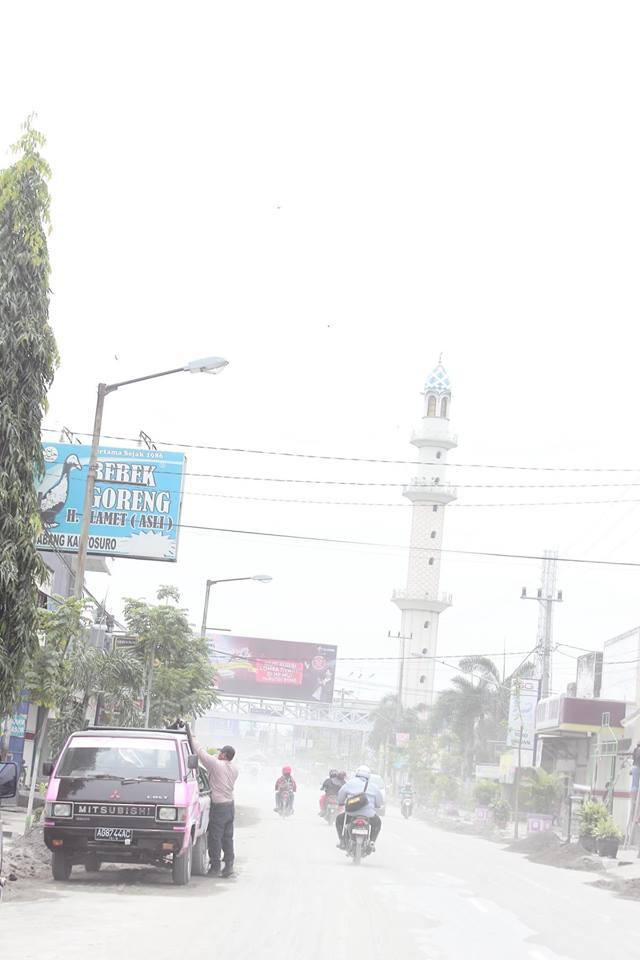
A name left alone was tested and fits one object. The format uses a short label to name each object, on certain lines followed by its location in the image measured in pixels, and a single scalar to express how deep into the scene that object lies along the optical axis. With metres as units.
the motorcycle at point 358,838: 22.52
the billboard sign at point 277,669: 100.06
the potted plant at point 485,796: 59.12
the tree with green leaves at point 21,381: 14.77
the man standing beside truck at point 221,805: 17.73
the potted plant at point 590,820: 34.72
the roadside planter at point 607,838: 34.16
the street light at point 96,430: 22.38
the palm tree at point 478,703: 79.12
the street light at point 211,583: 44.75
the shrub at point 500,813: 52.53
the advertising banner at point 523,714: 58.28
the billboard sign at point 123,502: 37.59
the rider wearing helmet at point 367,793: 22.77
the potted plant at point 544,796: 56.78
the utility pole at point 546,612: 71.44
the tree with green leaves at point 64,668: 21.53
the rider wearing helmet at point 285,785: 40.25
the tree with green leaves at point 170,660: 32.47
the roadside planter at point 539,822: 46.53
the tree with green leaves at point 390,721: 105.33
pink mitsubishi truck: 15.91
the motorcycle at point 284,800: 40.19
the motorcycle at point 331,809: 35.18
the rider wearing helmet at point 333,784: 33.66
